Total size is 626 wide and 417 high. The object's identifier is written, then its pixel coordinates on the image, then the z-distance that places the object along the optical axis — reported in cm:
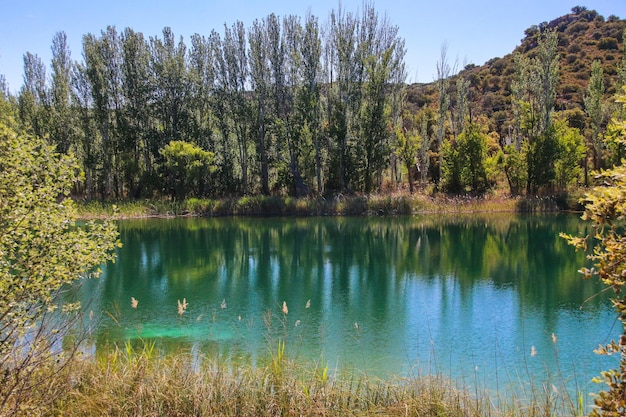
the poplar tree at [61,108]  3509
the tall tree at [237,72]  3553
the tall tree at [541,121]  3134
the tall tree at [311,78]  3362
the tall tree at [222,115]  3594
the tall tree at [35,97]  3612
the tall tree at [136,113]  3525
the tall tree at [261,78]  3478
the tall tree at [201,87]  3609
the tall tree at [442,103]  3628
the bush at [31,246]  426
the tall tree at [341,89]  3375
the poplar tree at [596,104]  3228
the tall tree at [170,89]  3522
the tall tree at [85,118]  3522
